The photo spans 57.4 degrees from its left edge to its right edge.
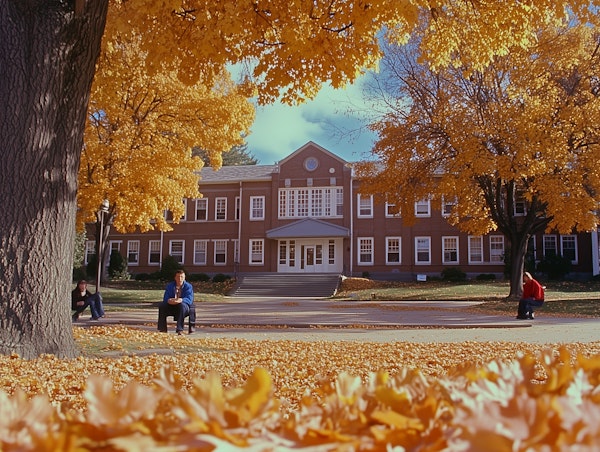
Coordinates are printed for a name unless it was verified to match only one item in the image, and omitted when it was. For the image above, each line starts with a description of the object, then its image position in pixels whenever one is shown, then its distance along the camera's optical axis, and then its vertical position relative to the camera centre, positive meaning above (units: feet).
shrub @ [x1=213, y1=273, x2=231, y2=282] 139.85 -0.87
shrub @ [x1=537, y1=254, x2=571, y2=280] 130.11 +2.45
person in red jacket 52.01 -2.25
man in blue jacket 38.52 -2.10
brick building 140.05 +10.24
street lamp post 67.77 +6.51
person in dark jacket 47.60 -2.40
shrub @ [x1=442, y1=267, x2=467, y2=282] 131.03 +0.20
